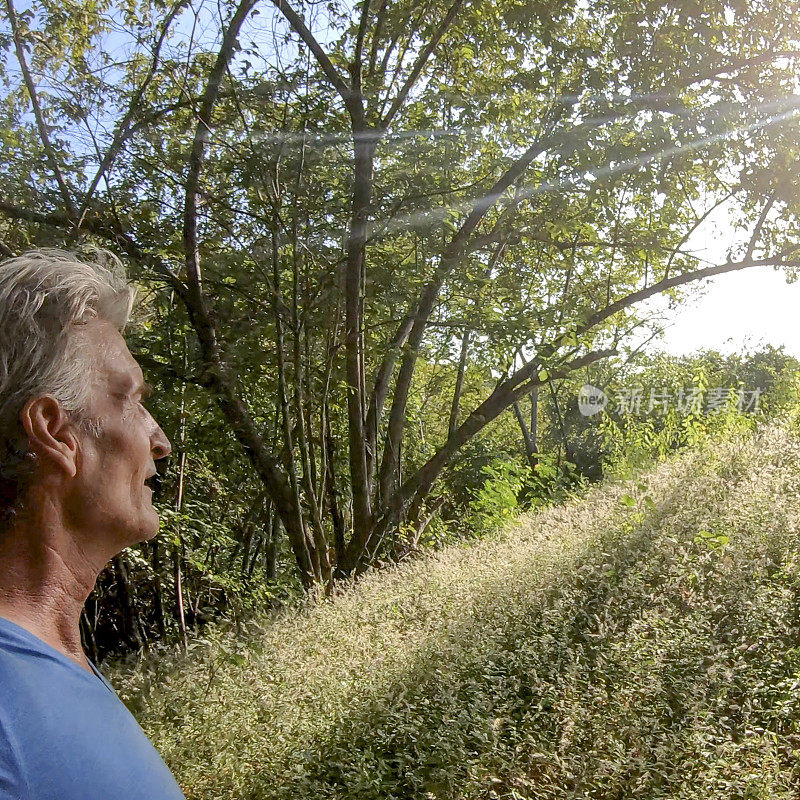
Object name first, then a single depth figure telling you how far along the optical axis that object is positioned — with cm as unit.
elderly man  97
